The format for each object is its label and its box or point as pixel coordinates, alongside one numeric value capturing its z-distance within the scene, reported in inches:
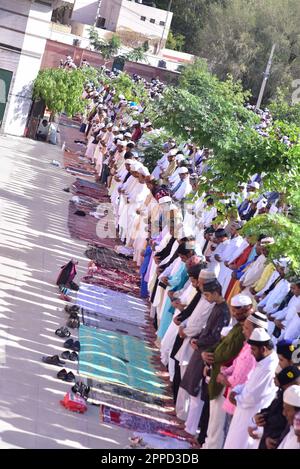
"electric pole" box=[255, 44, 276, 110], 1991.9
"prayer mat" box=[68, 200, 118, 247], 669.3
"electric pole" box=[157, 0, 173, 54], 2504.3
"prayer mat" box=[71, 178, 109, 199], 844.6
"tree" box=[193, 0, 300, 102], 2142.0
